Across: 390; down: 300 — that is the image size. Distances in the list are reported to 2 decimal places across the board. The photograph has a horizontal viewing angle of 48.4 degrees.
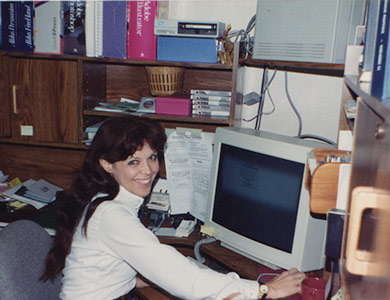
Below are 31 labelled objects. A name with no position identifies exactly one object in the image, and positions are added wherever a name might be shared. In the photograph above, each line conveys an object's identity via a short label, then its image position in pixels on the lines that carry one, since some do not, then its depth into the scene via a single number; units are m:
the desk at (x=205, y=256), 1.68
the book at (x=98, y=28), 2.00
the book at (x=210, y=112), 2.07
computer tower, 1.52
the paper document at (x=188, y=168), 2.06
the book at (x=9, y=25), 2.10
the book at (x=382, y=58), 0.68
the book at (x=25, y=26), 2.08
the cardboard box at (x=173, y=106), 2.06
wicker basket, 2.09
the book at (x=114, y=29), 1.98
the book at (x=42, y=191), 2.33
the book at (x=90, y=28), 2.00
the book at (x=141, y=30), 1.96
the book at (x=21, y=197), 2.28
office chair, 1.43
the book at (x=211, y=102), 2.07
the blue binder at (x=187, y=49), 1.96
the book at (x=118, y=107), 2.17
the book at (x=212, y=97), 2.06
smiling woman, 1.36
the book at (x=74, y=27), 2.02
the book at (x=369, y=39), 0.97
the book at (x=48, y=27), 2.04
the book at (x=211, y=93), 2.06
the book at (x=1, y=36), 2.15
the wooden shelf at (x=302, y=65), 1.58
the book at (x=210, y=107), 2.07
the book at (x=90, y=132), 2.20
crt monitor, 1.56
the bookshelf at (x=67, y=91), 2.13
